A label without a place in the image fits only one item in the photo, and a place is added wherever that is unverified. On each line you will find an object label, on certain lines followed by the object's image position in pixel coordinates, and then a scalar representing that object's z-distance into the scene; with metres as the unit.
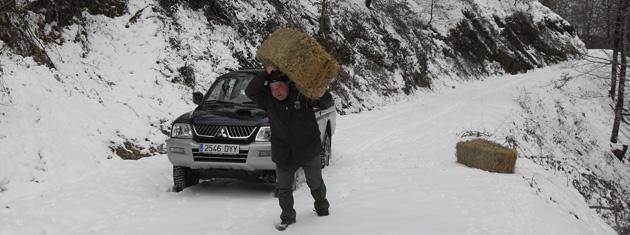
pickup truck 7.15
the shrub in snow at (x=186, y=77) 13.91
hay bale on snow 9.09
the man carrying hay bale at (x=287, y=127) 5.61
